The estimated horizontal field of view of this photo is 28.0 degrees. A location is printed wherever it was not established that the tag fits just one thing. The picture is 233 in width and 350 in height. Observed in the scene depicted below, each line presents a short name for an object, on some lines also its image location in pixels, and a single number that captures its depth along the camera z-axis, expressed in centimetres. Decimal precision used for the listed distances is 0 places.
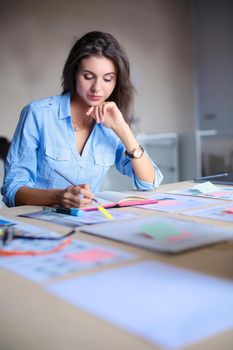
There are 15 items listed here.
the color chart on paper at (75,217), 108
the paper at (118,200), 130
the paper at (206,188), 153
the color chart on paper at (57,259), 72
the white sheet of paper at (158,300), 51
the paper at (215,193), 144
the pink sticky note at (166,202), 130
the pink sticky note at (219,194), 146
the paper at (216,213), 112
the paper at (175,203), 125
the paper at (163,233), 86
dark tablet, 174
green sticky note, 92
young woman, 169
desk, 50
